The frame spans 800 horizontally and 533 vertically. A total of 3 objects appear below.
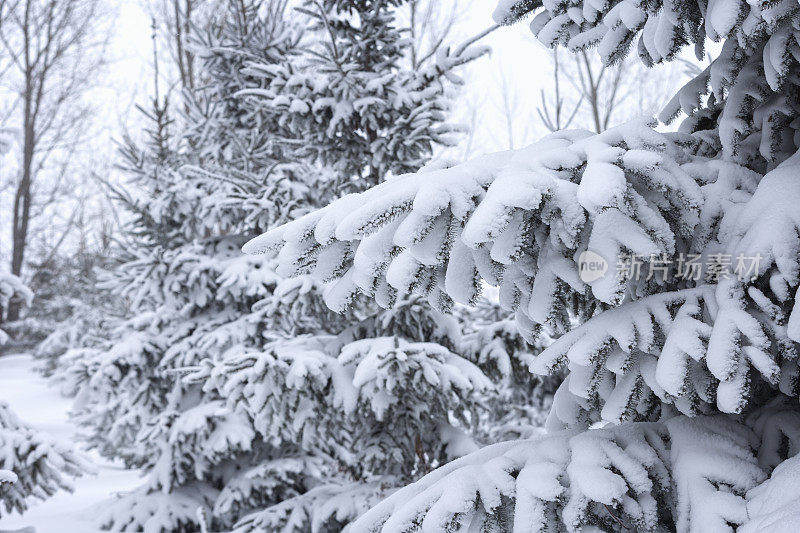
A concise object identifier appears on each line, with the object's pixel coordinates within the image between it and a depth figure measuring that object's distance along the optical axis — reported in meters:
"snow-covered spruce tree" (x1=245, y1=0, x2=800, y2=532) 1.31
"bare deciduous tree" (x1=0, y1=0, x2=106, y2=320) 17.88
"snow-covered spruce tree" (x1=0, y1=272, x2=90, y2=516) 3.94
